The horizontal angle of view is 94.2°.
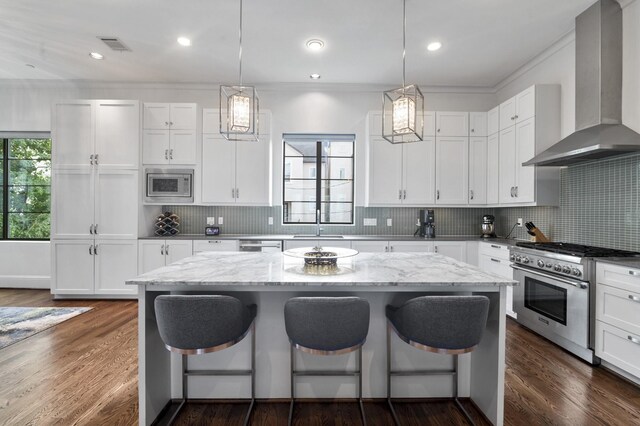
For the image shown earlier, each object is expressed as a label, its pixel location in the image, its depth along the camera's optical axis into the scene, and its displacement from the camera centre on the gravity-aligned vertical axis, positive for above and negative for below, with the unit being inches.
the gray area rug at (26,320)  117.1 -49.0
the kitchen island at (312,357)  65.0 -33.1
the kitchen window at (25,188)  184.7 +13.4
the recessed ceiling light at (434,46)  131.0 +74.4
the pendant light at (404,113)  73.6 +25.0
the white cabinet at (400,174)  165.6 +21.2
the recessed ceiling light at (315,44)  129.5 +74.2
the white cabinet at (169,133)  161.5 +42.1
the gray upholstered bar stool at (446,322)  57.8 -21.8
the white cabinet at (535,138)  130.3 +33.3
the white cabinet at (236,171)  165.8 +22.2
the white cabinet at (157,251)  156.3 -21.4
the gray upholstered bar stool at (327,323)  57.3 -22.0
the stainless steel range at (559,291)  97.0 -28.7
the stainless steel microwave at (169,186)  162.4 +13.6
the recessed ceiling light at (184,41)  128.8 +74.5
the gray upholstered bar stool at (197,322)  57.3 -21.9
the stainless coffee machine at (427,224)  166.6 -7.1
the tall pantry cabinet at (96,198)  155.9 +6.2
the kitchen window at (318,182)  186.4 +18.3
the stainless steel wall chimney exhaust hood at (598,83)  103.0 +46.6
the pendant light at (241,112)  75.8 +25.5
